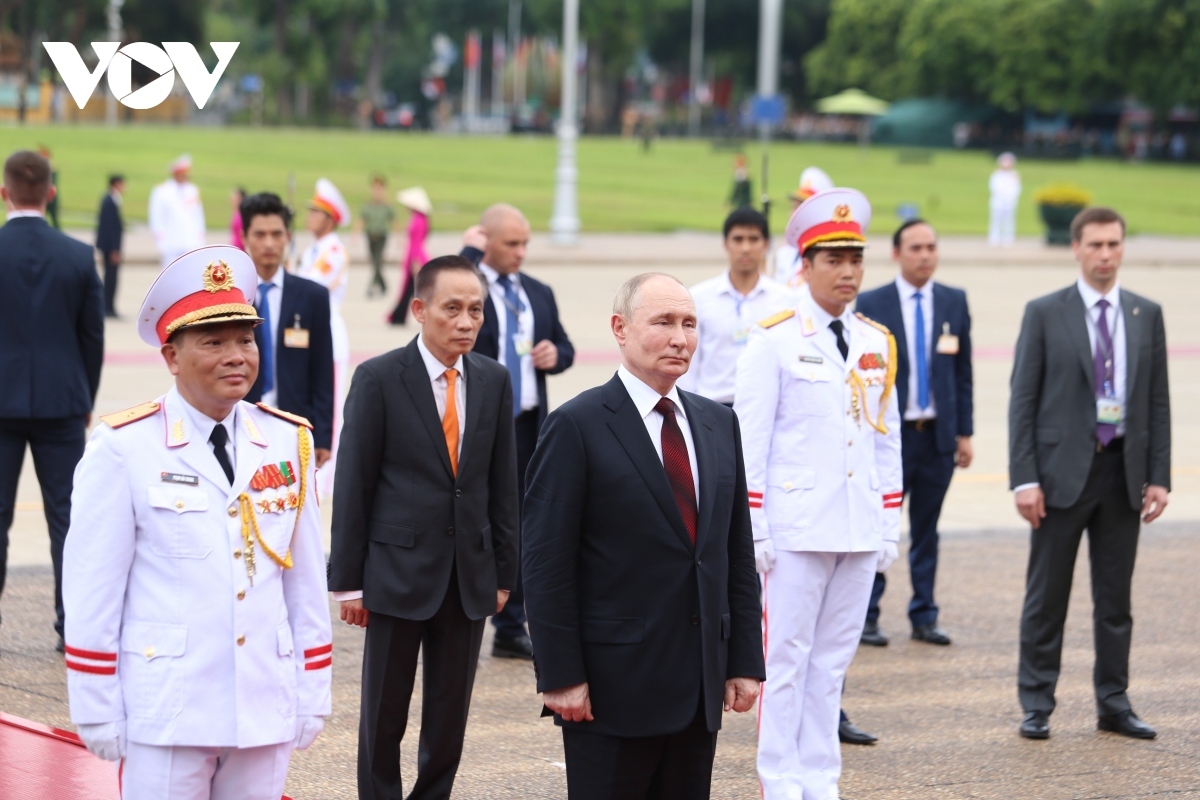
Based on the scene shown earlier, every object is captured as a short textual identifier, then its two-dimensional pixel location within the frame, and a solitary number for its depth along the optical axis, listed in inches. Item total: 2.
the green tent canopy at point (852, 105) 3344.0
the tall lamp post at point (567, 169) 1346.0
